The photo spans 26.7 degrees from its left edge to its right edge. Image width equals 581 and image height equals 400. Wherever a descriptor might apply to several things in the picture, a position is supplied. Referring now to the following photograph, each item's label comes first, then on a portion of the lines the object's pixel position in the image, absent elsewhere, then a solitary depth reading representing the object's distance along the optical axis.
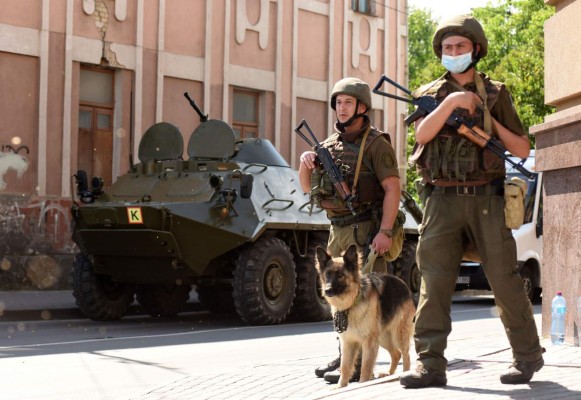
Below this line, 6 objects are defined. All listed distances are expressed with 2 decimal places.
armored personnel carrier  13.73
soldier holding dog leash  7.77
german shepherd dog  7.09
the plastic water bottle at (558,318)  9.12
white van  18.23
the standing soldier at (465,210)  6.37
